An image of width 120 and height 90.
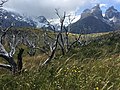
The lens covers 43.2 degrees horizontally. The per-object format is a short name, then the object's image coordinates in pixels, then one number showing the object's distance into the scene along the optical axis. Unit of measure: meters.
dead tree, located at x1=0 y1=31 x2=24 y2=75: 7.44
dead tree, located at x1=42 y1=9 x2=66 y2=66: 8.98
